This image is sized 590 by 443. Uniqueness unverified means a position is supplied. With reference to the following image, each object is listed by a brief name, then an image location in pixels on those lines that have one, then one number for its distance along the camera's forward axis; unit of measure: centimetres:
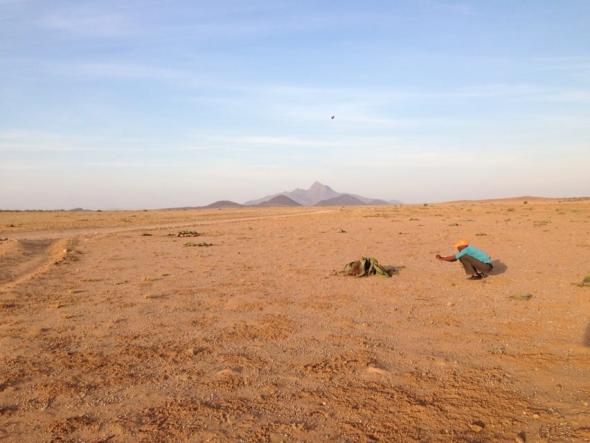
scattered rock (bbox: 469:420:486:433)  417
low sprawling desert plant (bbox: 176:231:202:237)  2339
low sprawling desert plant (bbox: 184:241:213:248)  1859
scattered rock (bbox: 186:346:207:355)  618
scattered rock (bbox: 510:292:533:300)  901
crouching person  1082
